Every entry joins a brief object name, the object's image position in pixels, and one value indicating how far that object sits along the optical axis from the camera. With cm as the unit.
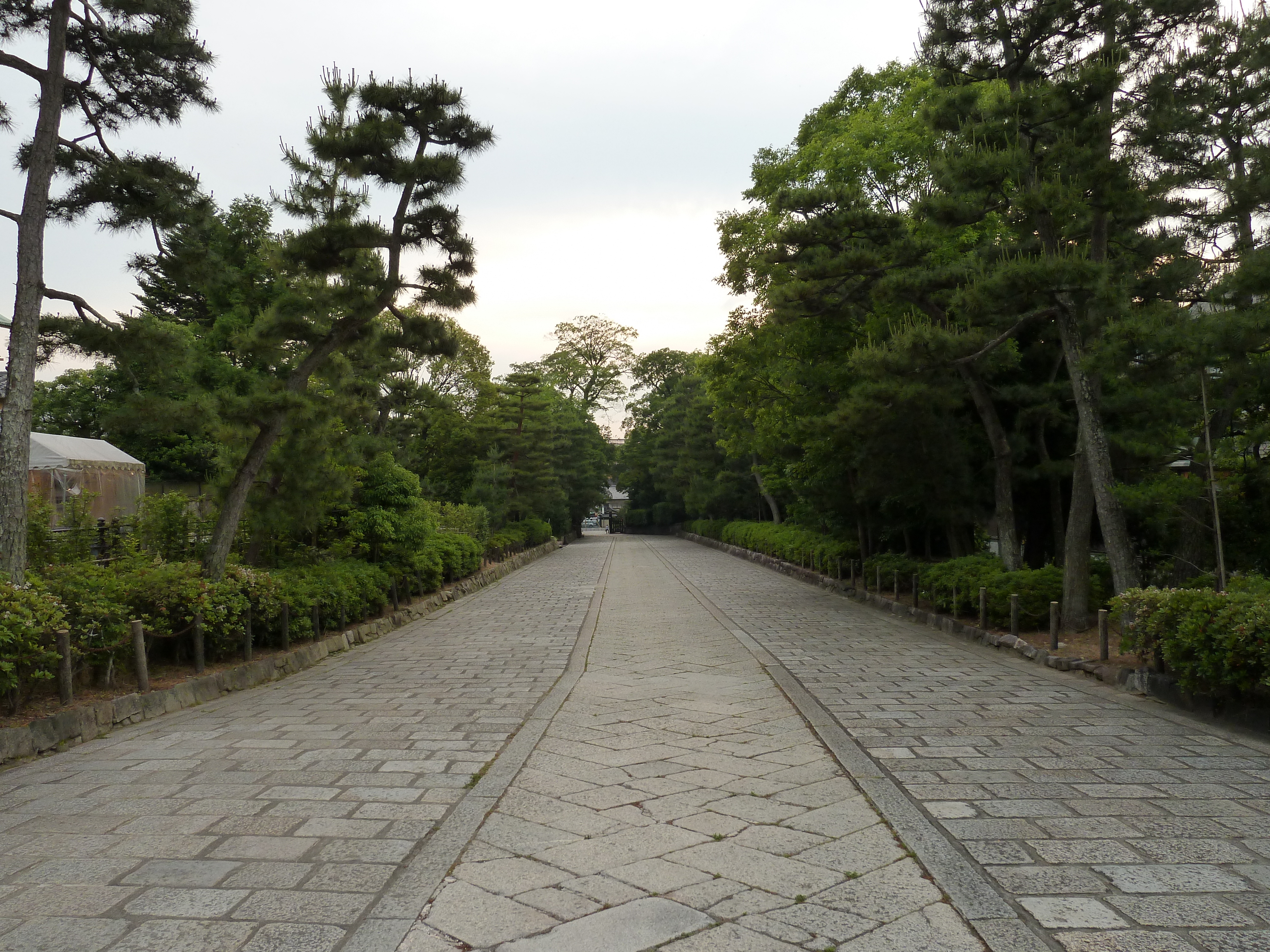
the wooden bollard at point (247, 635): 914
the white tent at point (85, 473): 1980
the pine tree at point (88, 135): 762
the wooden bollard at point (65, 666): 643
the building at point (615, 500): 9656
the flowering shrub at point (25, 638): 572
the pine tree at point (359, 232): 1087
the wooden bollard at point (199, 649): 830
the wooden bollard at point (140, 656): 728
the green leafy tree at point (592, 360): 5728
